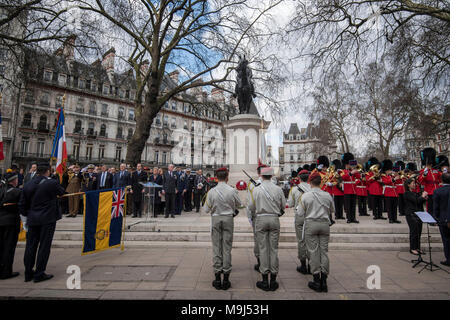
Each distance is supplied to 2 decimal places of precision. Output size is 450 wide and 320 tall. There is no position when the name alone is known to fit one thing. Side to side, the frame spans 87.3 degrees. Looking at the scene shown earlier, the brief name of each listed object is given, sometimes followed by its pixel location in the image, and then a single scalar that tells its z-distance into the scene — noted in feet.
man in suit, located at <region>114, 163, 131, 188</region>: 33.35
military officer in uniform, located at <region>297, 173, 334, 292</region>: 13.64
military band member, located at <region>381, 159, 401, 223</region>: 29.66
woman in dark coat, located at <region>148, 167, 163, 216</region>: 34.45
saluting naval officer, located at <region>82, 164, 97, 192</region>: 36.32
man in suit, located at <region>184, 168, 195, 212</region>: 40.32
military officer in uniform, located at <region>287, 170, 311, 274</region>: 16.73
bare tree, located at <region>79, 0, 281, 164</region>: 43.50
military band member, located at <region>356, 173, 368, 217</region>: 33.50
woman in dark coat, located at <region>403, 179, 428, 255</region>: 20.74
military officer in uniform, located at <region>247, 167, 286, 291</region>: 13.82
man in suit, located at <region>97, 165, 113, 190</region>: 35.24
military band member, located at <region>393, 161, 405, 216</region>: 33.24
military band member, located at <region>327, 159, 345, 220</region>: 30.66
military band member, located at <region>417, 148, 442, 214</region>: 29.71
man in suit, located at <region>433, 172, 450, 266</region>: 18.69
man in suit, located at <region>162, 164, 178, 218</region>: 33.68
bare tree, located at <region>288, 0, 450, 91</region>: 24.02
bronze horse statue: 38.68
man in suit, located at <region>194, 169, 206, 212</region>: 40.97
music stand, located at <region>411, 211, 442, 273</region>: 17.06
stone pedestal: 35.88
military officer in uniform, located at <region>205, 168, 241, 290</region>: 13.86
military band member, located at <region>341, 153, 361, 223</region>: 28.71
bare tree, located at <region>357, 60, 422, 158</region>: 78.74
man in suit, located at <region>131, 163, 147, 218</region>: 33.45
